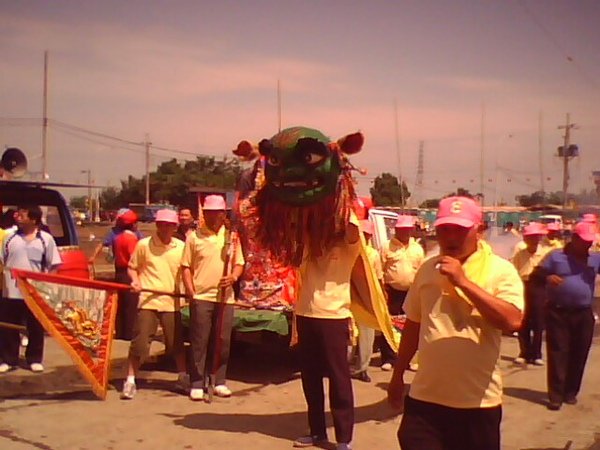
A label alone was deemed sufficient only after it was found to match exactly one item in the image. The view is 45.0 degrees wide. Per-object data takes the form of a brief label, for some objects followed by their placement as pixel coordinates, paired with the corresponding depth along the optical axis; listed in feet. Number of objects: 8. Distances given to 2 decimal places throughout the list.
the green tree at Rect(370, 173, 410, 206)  131.64
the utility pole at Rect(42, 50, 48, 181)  88.65
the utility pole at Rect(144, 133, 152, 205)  166.09
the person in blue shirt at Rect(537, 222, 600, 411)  22.95
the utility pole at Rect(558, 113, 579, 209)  121.45
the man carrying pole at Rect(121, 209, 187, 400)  22.72
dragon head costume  17.13
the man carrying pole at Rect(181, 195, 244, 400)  22.59
